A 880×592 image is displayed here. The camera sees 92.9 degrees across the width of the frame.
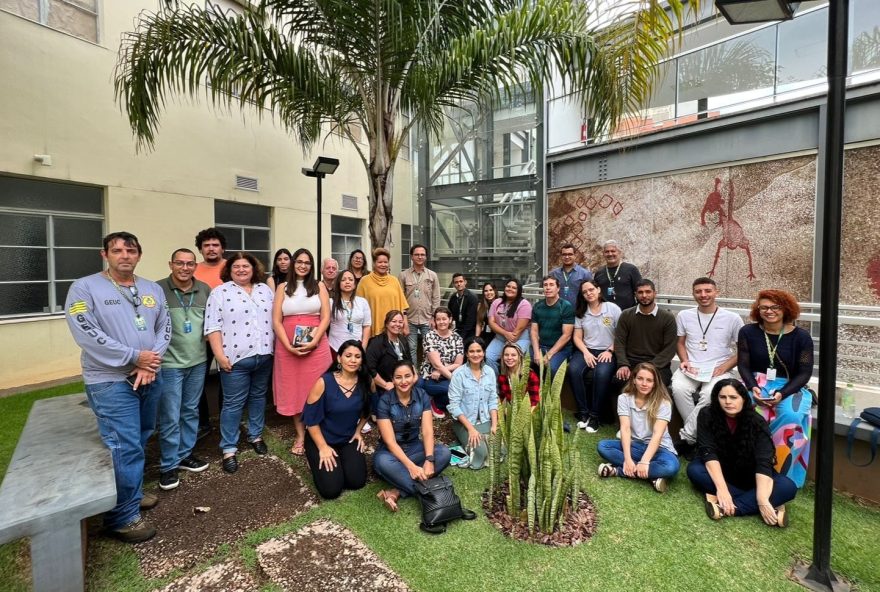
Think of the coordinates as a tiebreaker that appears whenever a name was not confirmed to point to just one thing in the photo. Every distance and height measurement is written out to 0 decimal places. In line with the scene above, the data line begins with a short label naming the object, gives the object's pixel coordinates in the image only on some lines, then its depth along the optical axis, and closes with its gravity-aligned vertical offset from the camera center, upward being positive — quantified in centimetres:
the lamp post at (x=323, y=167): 671 +192
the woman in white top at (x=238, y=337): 346 -46
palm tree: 450 +262
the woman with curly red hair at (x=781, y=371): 315 -67
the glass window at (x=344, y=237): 1073 +125
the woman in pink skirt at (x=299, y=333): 380 -45
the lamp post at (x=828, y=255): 208 +16
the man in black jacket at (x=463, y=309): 557 -33
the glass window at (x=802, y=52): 534 +309
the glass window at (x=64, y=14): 571 +382
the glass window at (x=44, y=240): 587 +62
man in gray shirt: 254 -47
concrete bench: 198 -108
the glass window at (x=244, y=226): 830 +118
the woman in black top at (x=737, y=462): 282 -124
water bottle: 336 -92
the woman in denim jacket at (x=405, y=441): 305 -122
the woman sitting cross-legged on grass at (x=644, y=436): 326 -122
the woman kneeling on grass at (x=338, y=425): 312 -109
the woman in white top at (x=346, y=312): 416 -28
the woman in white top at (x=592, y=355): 439 -75
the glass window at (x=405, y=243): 1258 +125
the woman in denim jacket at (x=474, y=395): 380 -100
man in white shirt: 375 -63
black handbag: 273 -145
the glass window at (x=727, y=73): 581 +315
